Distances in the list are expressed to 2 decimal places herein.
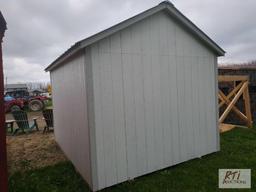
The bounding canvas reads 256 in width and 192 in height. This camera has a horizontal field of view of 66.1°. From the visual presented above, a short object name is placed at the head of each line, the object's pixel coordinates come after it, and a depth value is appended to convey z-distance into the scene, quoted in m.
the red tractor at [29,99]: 17.19
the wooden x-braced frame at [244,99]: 7.36
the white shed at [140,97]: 3.42
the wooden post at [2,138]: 2.18
